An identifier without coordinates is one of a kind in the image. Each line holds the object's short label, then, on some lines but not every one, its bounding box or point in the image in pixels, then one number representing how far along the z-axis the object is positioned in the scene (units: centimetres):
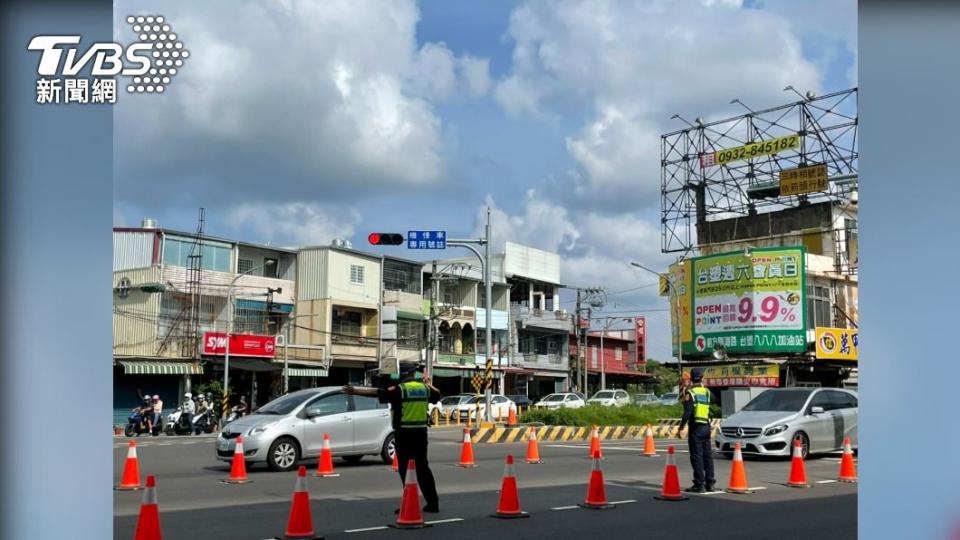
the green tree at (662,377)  7588
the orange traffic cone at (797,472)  1451
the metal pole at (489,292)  3075
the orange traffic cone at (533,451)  1967
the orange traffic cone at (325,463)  1595
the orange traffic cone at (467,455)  1830
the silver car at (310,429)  1648
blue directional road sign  2772
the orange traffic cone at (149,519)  831
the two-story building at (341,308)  4909
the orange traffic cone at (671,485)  1275
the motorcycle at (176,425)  3341
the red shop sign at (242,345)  4256
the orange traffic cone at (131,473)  1417
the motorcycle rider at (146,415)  3347
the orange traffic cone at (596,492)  1187
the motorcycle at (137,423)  3353
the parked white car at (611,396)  4801
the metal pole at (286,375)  4300
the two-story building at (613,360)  7150
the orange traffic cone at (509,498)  1103
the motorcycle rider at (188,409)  3334
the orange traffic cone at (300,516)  936
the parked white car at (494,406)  4322
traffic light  2589
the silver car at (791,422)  1869
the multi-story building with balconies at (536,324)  6375
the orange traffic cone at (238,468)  1492
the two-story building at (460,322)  5728
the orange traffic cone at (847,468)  1548
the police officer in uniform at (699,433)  1338
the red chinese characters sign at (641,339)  6691
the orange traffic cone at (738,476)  1357
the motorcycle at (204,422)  3347
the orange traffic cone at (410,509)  1009
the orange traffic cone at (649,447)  2089
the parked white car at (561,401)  4744
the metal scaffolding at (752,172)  4109
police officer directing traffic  1102
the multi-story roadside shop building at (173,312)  4225
